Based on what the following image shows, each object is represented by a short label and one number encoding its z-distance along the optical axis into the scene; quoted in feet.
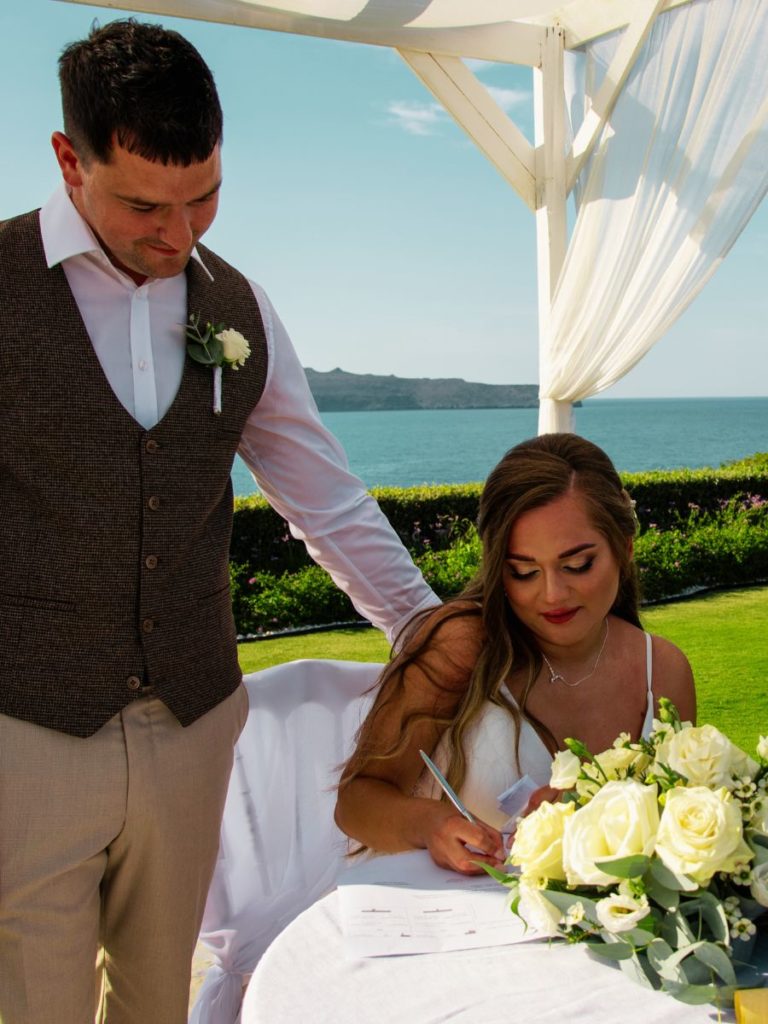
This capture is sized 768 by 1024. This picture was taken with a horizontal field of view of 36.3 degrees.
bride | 6.35
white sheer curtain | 14.03
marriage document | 4.64
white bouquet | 3.93
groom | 5.09
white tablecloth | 4.12
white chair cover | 7.84
